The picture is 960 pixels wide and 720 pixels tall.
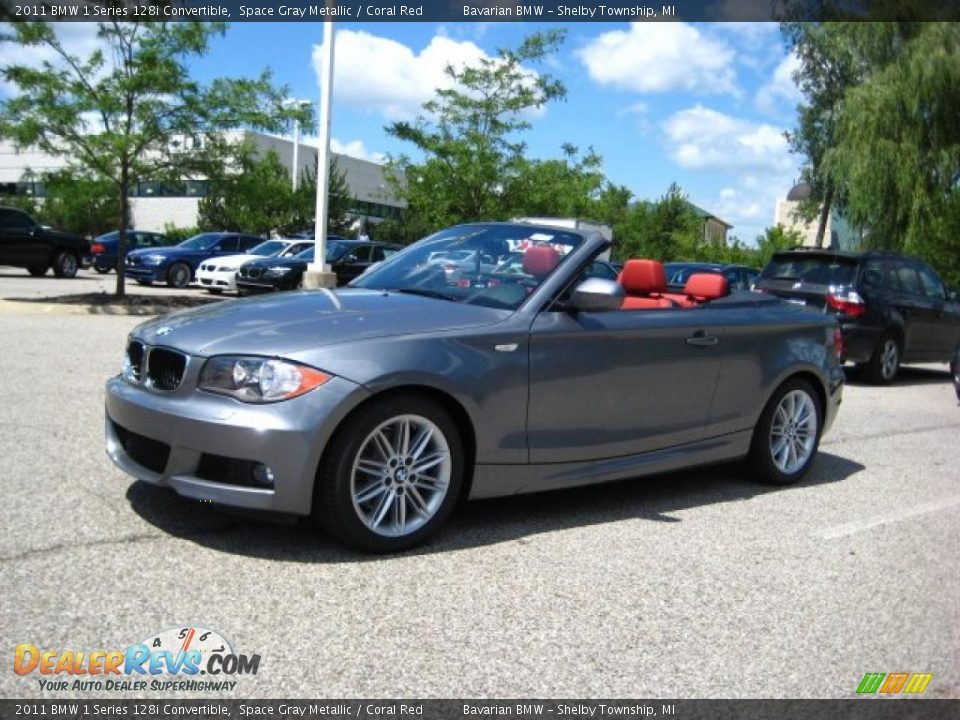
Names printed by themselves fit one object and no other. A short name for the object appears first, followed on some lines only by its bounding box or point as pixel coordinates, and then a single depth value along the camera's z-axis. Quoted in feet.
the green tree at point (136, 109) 48.91
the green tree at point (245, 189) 54.08
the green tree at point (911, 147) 89.92
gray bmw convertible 12.83
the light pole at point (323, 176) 56.44
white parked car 73.10
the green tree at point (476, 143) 75.10
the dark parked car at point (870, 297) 40.83
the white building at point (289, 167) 187.35
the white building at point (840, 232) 100.22
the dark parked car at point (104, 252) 90.33
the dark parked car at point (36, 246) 73.92
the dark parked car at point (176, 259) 77.87
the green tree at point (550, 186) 75.41
